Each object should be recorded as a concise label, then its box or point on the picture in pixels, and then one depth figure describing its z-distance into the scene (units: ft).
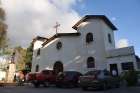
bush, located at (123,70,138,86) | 31.85
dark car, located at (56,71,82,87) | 31.97
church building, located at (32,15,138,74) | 41.65
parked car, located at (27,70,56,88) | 35.84
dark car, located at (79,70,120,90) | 25.59
